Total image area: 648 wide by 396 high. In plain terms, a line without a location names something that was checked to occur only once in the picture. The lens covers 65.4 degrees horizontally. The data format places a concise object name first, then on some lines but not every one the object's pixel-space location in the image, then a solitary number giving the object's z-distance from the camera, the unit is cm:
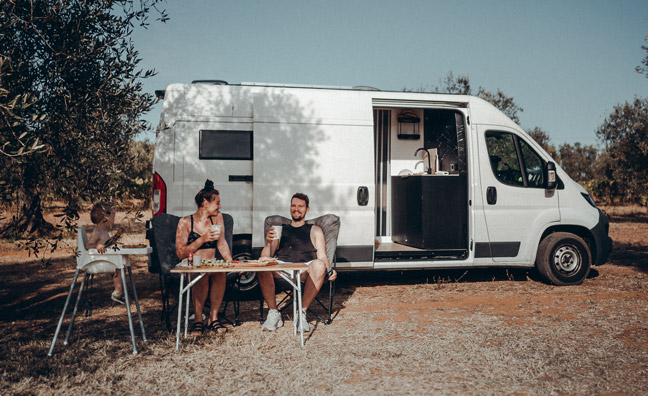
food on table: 459
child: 482
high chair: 447
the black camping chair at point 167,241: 504
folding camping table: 442
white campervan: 622
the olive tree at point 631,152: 1648
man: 518
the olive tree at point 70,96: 394
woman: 496
